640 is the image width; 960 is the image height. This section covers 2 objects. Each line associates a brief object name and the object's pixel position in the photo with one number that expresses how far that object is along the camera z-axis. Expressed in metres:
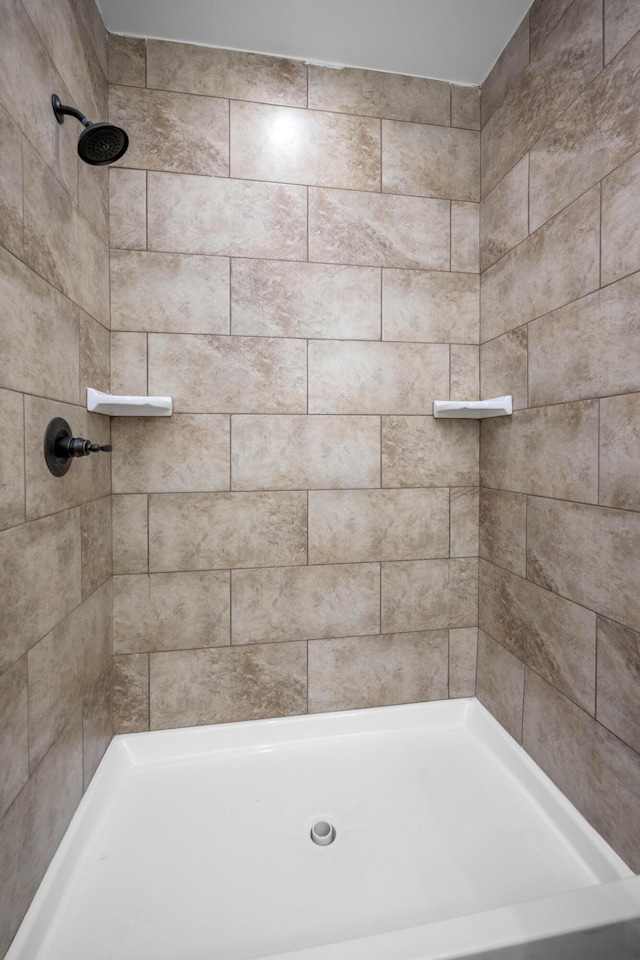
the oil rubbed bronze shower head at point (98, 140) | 1.05
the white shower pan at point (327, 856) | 0.96
